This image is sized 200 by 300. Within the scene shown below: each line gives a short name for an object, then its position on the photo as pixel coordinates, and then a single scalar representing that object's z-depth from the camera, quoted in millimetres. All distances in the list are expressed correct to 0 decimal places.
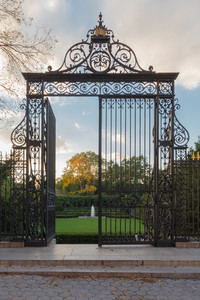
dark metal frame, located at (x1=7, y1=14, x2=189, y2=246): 8547
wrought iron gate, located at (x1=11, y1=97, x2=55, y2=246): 8469
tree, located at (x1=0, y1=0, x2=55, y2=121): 10469
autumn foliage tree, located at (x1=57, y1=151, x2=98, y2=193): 47031
